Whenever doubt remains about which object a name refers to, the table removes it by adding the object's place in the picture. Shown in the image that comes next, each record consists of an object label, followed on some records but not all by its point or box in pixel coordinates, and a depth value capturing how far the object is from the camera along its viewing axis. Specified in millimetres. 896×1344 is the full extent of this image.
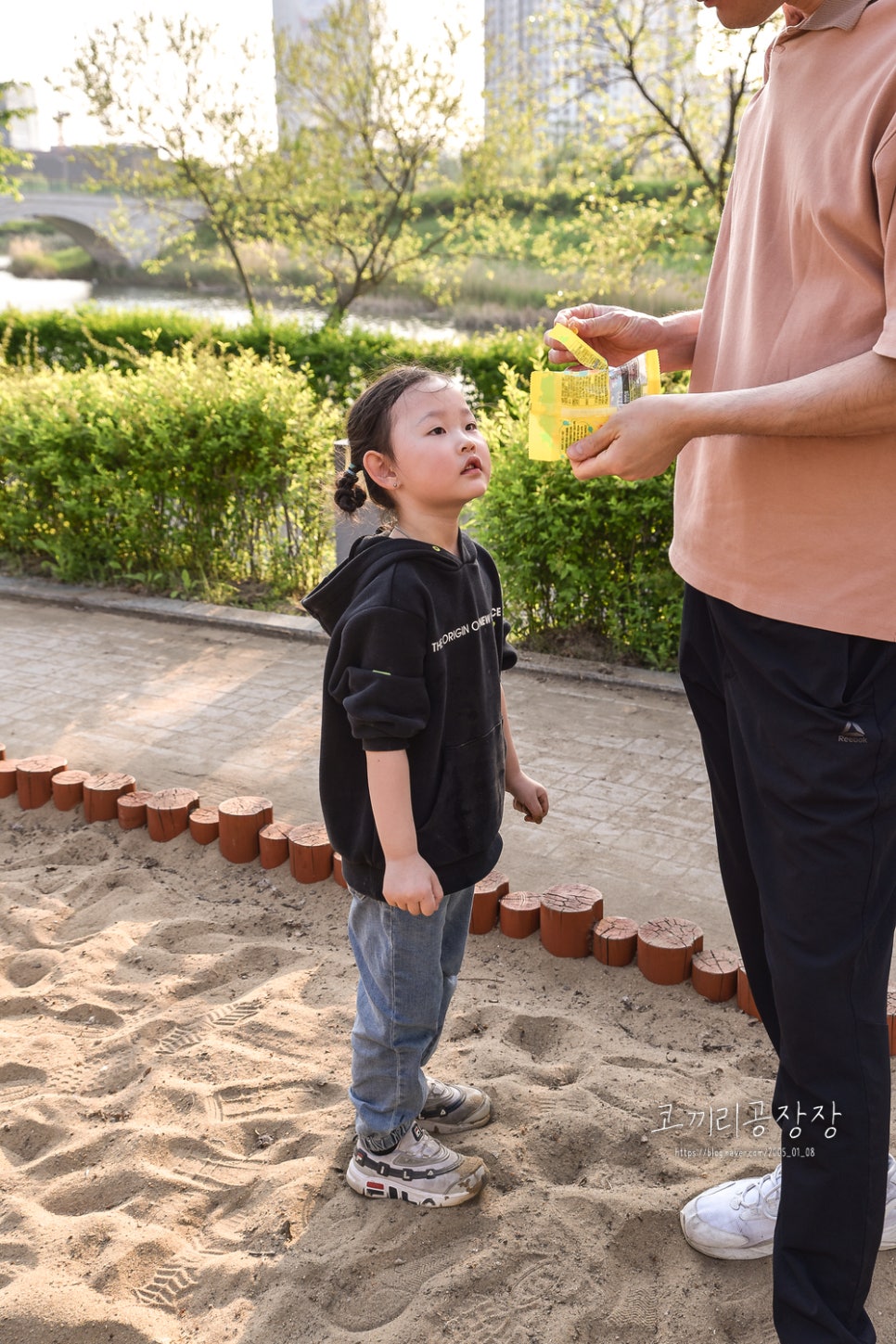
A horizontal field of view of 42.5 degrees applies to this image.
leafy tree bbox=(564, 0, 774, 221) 12086
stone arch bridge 37062
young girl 2111
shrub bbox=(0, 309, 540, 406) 10406
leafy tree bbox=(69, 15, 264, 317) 18547
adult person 1624
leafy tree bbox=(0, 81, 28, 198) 17688
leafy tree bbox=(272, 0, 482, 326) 17156
